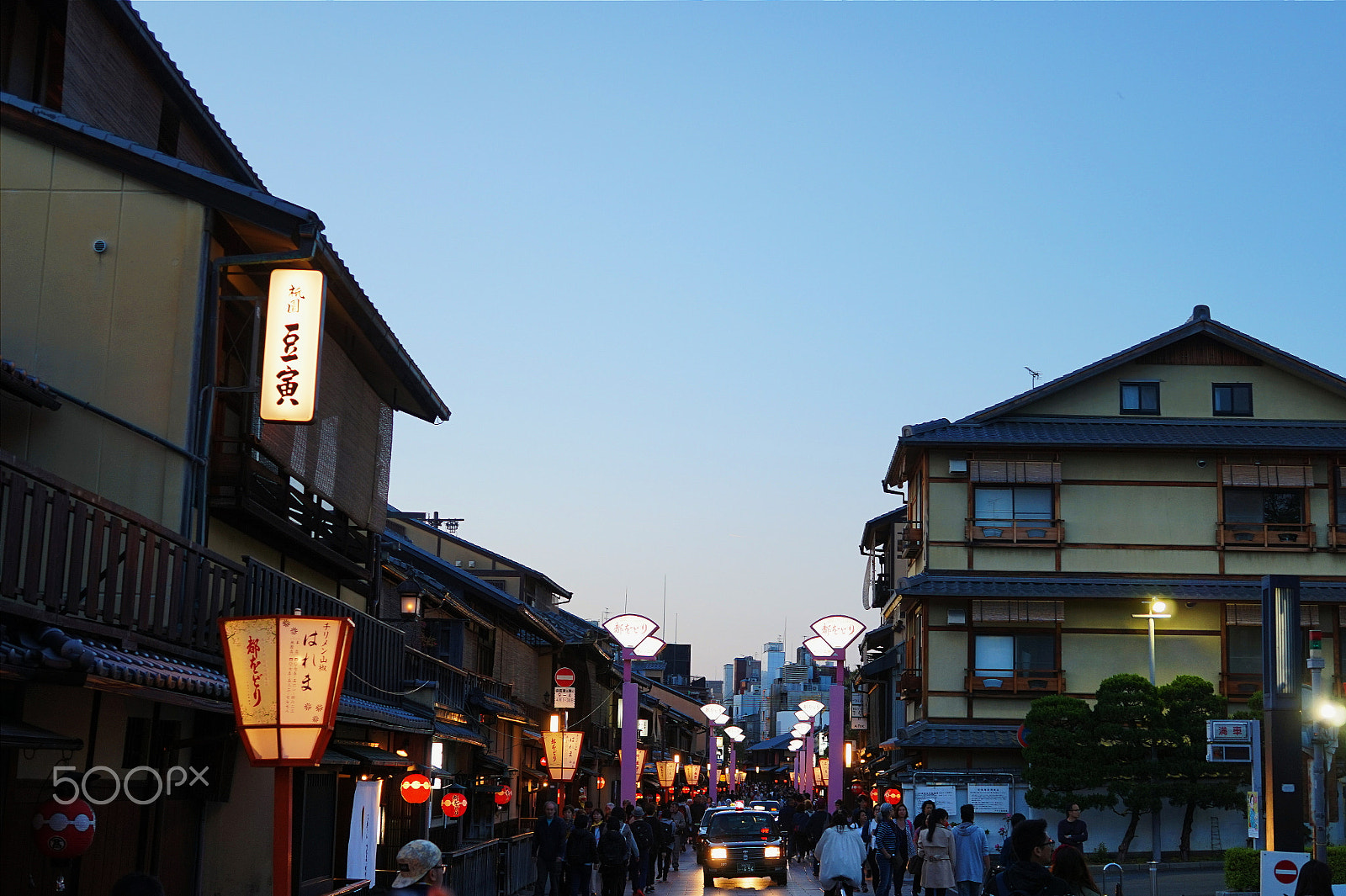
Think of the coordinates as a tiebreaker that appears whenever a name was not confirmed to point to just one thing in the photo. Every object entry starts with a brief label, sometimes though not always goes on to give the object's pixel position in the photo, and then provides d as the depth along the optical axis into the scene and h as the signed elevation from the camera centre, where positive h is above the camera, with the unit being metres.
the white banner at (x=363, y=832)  19.03 -2.48
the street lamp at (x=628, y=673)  30.16 -0.18
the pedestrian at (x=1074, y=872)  9.07 -1.28
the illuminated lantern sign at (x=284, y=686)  9.88 -0.24
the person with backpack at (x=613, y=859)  24.25 -3.44
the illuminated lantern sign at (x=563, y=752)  33.53 -2.20
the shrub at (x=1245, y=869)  22.55 -3.00
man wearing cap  8.30 -1.28
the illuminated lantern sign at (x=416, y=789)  23.80 -2.30
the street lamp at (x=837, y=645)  30.12 +0.65
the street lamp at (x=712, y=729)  58.31 -3.27
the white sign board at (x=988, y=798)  34.72 -3.04
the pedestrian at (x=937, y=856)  20.23 -2.69
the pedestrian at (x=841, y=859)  20.69 -2.83
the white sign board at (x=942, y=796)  35.91 -3.15
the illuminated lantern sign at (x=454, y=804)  25.91 -2.78
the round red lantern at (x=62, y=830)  11.20 -1.53
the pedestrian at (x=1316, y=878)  9.34 -1.29
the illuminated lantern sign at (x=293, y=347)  15.38 +3.47
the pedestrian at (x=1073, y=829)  22.56 -2.45
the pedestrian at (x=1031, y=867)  9.02 -1.28
